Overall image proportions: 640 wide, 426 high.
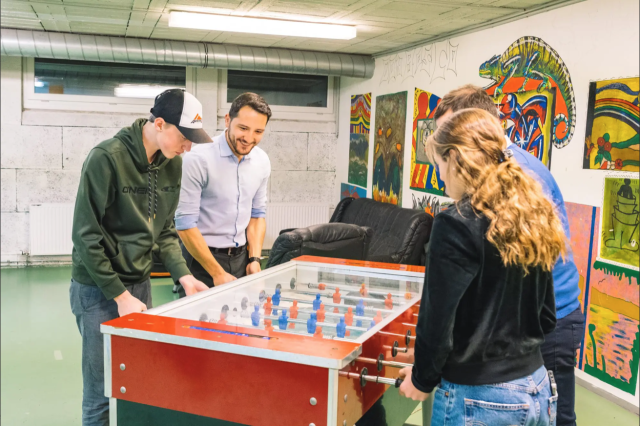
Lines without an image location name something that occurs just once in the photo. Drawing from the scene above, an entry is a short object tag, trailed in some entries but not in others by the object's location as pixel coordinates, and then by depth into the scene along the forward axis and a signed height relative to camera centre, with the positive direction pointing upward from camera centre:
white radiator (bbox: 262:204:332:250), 8.06 -0.74
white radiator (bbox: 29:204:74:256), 7.11 -0.89
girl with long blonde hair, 1.51 -0.30
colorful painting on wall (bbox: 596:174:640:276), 3.57 -0.33
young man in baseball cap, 2.29 -0.25
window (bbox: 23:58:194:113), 7.20 +0.90
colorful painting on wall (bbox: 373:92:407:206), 6.46 +0.22
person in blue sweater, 2.08 -0.58
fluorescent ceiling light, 5.27 +1.26
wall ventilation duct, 6.26 +1.18
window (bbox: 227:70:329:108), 7.94 +1.03
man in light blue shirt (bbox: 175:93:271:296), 3.11 -0.22
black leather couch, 4.14 -0.59
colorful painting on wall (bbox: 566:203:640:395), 3.63 -0.89
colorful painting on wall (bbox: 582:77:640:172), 3.56 +0.30
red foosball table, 1.70 -0.62
